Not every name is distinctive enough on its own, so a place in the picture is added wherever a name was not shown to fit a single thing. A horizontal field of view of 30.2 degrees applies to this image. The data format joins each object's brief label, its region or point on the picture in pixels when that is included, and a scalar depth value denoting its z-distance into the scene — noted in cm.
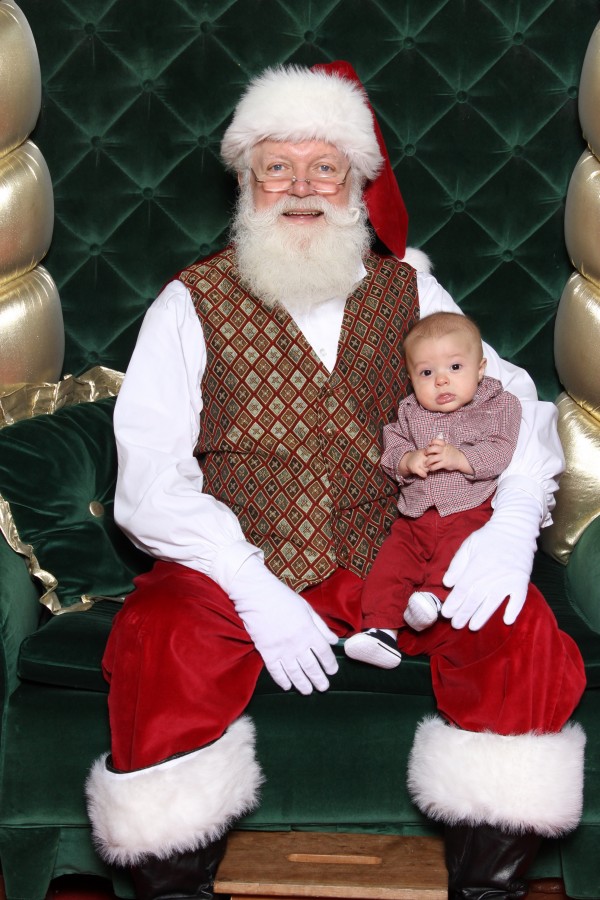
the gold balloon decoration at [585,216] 269
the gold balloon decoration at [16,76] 265
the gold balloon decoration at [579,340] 271
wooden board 189
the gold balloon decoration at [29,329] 271
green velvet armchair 284
